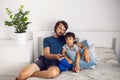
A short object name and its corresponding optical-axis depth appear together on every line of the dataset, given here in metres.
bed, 2.14
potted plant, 2.70
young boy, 2.33
